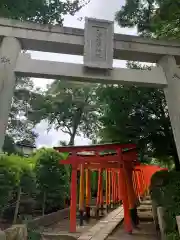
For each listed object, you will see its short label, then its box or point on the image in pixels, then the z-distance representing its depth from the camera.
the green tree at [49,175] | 7.82
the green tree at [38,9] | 4.79
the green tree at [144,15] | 4.91
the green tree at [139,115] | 5.73
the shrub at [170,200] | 3.86
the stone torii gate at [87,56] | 3.77
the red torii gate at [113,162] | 5.59
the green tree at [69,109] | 17.76
